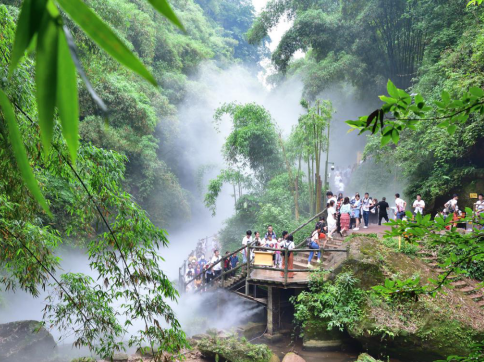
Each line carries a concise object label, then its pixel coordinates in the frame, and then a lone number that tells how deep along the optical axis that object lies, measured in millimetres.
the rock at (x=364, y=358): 6142
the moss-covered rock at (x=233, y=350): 7355
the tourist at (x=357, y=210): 10859
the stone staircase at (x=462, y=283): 7254
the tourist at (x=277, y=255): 9477
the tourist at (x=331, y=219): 9766
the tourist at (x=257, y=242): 9911
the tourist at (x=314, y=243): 9320
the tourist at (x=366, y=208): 10773
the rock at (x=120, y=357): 7630
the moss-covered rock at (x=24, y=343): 8375
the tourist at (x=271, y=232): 9500
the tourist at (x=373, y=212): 11133
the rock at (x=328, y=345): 7844
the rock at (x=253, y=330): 9195
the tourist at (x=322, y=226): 10127
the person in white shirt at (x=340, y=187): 17217
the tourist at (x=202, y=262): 12323
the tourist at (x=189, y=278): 12089
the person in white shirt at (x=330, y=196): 10219
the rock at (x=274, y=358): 7504
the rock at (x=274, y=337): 8906
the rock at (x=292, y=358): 7188
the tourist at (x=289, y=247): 8727
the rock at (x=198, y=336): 8753
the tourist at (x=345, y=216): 10141
